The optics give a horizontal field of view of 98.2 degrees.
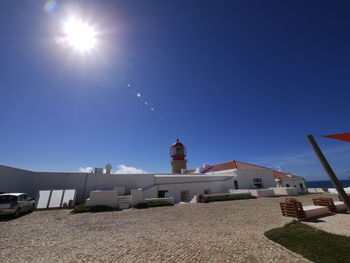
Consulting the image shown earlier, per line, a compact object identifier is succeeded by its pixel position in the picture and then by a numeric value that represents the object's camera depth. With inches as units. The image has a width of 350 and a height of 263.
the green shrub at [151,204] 586.6
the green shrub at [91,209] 509.4
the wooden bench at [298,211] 317.7
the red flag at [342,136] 145.7
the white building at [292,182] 1162.5
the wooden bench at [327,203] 374.2
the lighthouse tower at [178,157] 1254.9
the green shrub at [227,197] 716.7
